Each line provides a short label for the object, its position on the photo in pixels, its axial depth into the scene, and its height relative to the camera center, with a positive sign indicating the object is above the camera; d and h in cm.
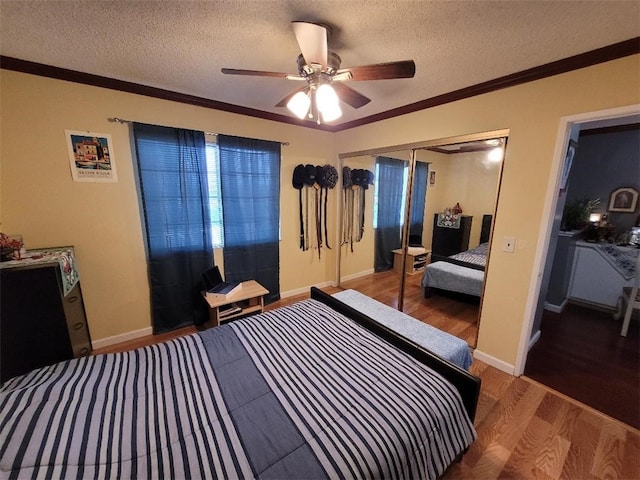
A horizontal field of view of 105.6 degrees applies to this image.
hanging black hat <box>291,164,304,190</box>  317 +25
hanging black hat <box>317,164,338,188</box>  335 +26
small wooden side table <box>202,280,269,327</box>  240 -110
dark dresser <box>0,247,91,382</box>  155 -80
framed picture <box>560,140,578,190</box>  184 +27
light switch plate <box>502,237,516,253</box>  198 -39
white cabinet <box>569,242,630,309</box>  295 -100
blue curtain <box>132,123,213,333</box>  229 -26
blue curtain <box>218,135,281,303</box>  271 -15
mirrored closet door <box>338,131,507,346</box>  227 -25
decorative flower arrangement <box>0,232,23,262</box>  164 -38
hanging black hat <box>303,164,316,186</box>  321 +27
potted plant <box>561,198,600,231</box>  322 -22
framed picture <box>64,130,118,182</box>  201 +31
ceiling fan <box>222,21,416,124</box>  122 +68
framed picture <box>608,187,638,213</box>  304 -3
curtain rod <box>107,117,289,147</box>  210 +63
